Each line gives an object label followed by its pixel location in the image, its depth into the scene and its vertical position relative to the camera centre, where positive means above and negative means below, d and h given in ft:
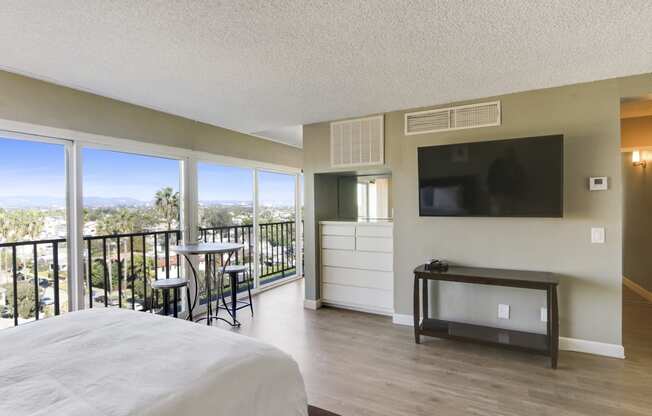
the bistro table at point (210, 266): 10.54 -2.46
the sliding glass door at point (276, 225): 17.36 -1.10
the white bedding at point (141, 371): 3.44 -2.01
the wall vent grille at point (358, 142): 12.30 +2.46
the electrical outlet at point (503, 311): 10.11 -3.35
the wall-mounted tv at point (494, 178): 9.11 +0.76
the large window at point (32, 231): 8.55 -0.62
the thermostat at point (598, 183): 9.12 +0.54
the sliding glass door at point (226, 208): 14.01 -0.07
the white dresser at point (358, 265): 12.51 -2.42
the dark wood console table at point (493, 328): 8.48 -3.41
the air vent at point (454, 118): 10.42 +2.88
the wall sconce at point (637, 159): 13.60 +1.81
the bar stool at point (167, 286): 10.33 -2.50
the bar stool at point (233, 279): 12.26 -2.76
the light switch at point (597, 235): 9.25 -0.93
